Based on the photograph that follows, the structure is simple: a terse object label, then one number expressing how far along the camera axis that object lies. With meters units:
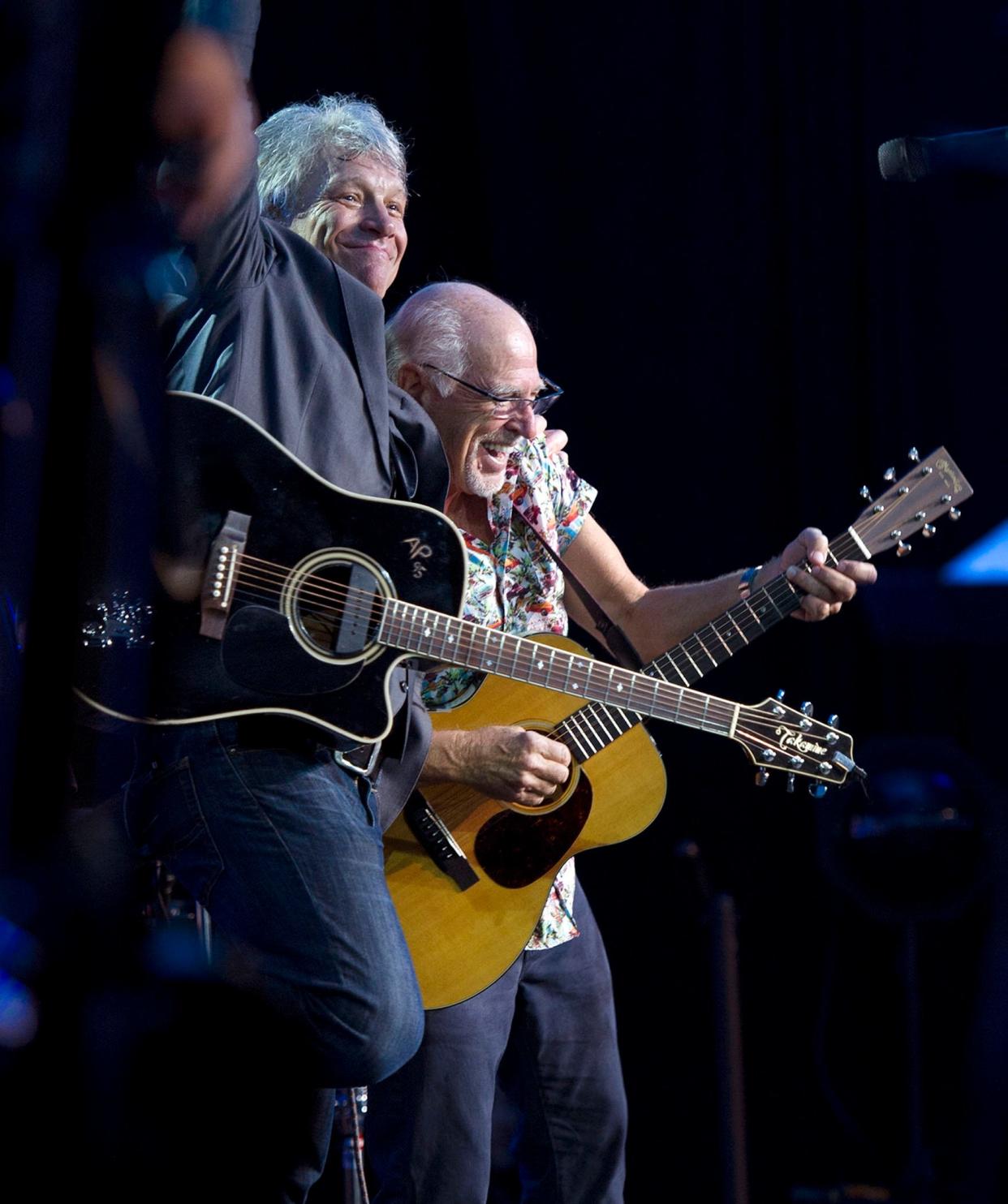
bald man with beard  8.33
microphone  7.91
